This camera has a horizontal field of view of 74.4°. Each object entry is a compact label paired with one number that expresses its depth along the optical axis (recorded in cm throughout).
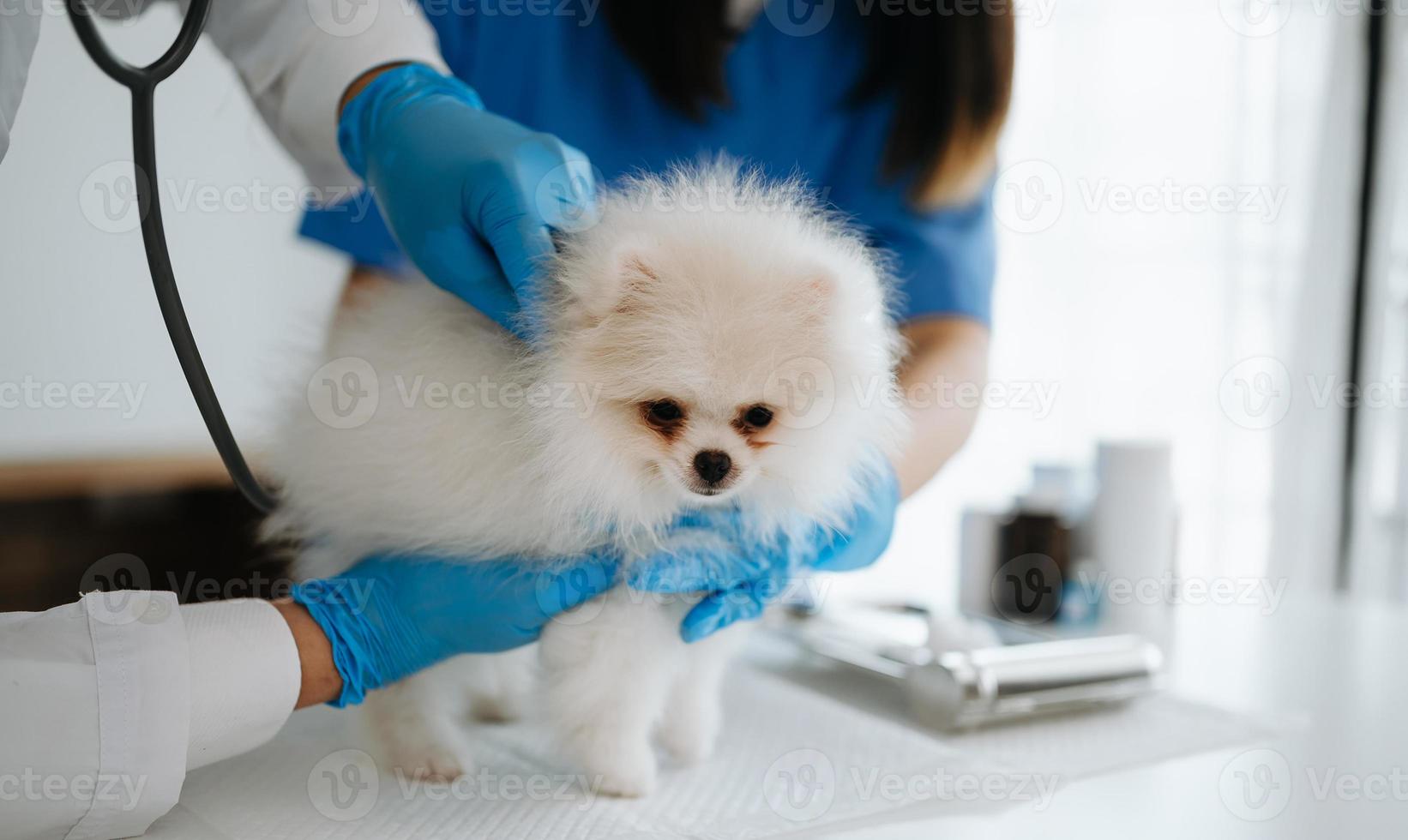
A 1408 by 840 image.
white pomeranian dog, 93
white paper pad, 92
